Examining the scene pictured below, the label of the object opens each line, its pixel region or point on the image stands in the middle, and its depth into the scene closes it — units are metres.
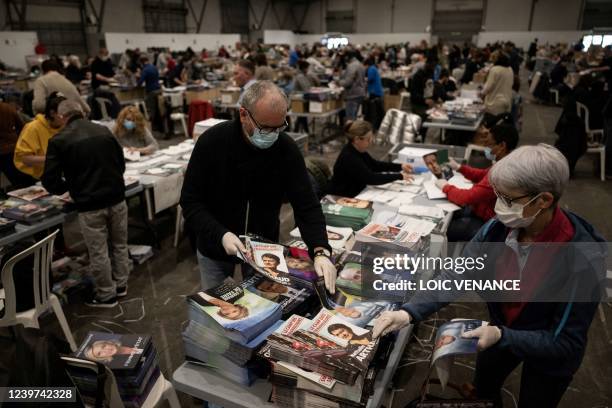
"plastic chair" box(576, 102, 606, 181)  6.13
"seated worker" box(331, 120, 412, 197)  3.42
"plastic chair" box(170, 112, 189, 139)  7.87
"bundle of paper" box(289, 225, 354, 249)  2.33
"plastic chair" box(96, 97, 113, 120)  7.55
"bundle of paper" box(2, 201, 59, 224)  2.96
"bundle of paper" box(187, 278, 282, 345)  1.34
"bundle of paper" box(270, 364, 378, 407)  1.26
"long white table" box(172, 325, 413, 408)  1.38
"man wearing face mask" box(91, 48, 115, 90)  9.59
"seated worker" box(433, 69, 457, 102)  7.66
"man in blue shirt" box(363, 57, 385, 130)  8.27
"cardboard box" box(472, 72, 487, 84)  10.26
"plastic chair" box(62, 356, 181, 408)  1.60
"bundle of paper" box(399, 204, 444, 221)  2.91
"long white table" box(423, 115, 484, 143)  5.84
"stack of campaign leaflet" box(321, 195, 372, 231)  2.66
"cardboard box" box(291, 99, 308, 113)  7.46
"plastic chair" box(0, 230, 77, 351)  2.32
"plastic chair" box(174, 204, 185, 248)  4.15
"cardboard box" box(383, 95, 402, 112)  9.67
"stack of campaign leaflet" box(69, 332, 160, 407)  1.66
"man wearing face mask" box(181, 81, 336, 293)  1.74
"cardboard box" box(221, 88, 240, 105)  8.03
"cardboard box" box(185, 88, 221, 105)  9.30
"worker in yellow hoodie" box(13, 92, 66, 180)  3.39
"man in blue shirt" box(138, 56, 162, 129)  8.55
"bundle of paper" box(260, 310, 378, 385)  1.24
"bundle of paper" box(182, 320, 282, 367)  1.36
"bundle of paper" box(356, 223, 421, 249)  2.17
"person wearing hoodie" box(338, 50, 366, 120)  7.91
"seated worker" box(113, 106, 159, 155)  4.57
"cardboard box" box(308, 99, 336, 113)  7.38
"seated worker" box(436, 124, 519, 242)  3.02
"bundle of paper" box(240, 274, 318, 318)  1.56
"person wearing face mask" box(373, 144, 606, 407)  1.32
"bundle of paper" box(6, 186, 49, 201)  3.28
